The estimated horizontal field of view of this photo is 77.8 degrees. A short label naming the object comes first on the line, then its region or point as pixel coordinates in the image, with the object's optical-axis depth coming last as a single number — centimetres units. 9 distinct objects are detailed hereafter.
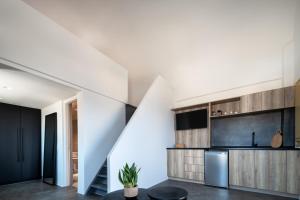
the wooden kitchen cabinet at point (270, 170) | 365
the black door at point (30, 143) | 602
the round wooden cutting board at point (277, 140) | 402
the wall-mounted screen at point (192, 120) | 547
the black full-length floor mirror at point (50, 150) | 550
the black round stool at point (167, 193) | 203
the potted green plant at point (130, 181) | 209
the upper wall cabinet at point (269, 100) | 393
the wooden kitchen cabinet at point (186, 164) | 489
